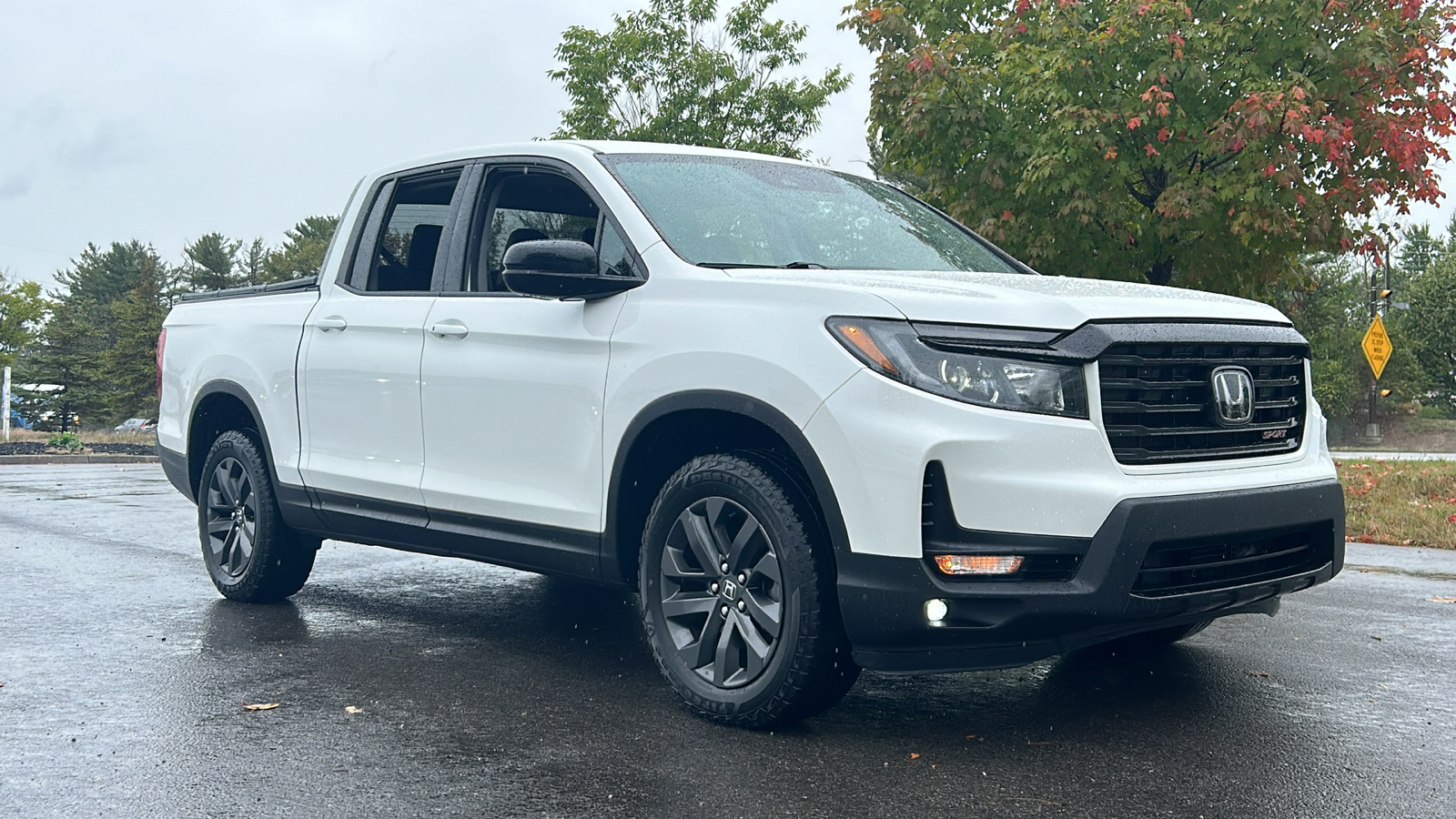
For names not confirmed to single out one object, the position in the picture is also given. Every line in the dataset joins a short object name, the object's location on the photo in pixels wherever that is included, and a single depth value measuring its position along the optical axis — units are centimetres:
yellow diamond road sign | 3117
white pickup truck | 379
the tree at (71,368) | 7325
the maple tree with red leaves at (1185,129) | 1148
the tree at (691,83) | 2397
